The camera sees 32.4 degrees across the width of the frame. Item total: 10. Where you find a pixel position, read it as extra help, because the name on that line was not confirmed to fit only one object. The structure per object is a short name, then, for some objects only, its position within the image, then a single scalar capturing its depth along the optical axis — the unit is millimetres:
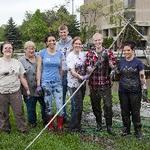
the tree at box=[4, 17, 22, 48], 40885
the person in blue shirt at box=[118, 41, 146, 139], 4447
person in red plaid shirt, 4539
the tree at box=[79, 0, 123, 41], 29825
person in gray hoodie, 4911
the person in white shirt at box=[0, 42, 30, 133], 4523
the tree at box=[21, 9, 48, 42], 33053
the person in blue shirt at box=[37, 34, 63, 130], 4687
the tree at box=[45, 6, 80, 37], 30247
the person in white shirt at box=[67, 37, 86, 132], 4683
